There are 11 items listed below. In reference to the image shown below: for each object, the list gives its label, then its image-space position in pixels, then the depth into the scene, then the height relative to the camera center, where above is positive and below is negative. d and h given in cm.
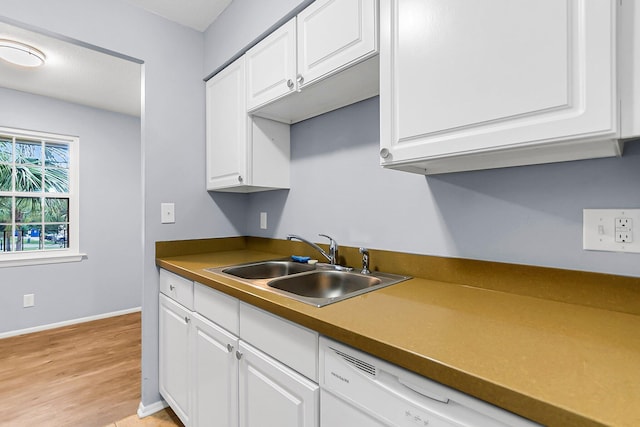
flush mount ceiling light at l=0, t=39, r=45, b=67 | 217 +118
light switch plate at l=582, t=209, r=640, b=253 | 84 -4
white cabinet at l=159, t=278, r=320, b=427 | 92 -59
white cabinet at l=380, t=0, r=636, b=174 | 66 +34
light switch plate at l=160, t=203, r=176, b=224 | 196 +1
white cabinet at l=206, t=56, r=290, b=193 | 178 +44
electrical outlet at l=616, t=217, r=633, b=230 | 85 -3
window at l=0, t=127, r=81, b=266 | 310 +17
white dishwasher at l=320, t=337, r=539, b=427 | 57 -39
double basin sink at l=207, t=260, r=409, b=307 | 129 -30
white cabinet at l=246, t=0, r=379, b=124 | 114 +65
